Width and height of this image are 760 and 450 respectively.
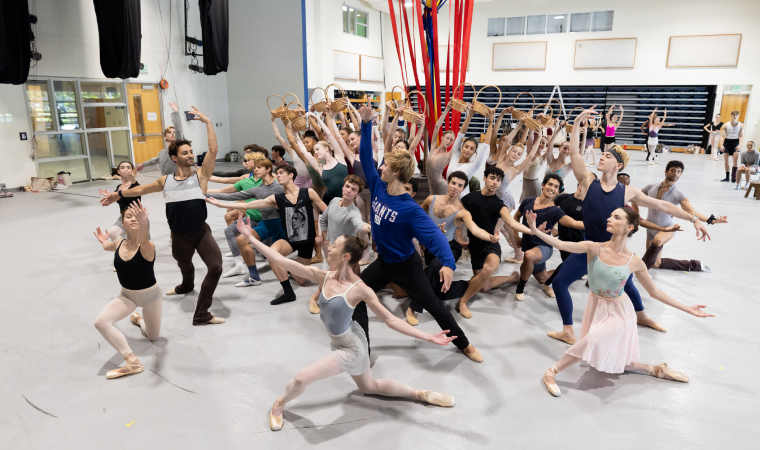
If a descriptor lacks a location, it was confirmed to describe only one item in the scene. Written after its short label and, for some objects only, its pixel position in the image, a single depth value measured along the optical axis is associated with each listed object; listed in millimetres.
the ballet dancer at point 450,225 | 4191
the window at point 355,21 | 16812
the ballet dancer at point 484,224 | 4273
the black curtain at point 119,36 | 9359
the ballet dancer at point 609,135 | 14031
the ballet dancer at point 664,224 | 4989
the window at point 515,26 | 18577
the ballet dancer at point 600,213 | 3621
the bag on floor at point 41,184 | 9594
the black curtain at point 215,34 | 11586
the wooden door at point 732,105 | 16000
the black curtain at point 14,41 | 7906
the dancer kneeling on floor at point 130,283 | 3221
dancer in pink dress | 3068
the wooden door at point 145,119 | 11781
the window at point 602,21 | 17250
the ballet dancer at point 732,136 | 11094
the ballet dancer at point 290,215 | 4480
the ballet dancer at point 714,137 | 14902
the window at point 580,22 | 17547
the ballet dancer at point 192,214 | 4027
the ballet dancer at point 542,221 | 4406
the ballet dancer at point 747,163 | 9914
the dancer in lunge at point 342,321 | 2676
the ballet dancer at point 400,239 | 3238
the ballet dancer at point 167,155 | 5633
